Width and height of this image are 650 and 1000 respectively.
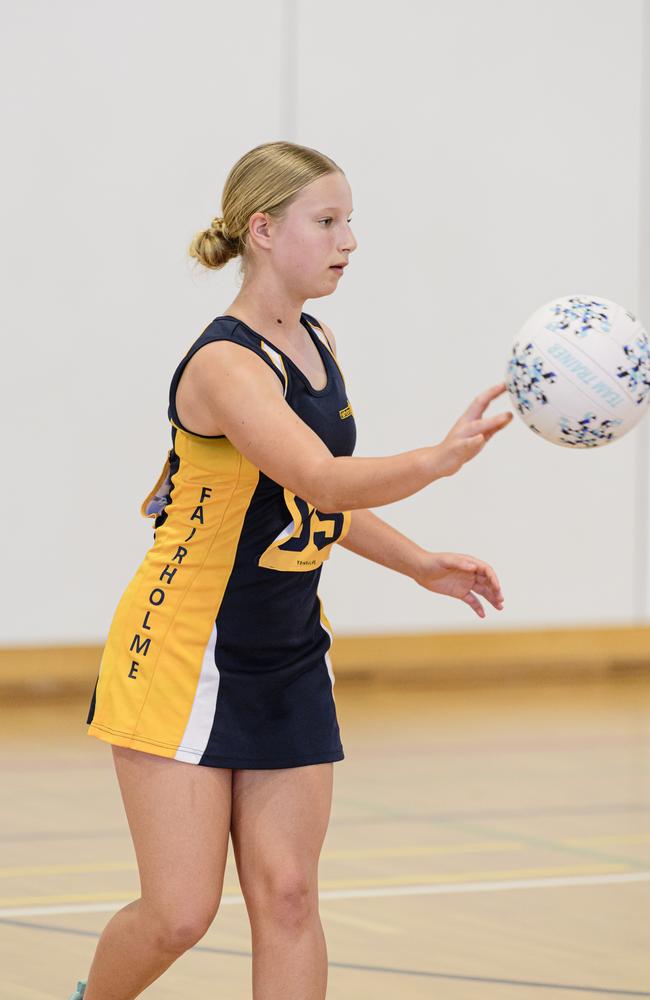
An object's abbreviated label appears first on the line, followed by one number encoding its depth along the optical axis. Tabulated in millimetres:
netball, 5559
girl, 5871
